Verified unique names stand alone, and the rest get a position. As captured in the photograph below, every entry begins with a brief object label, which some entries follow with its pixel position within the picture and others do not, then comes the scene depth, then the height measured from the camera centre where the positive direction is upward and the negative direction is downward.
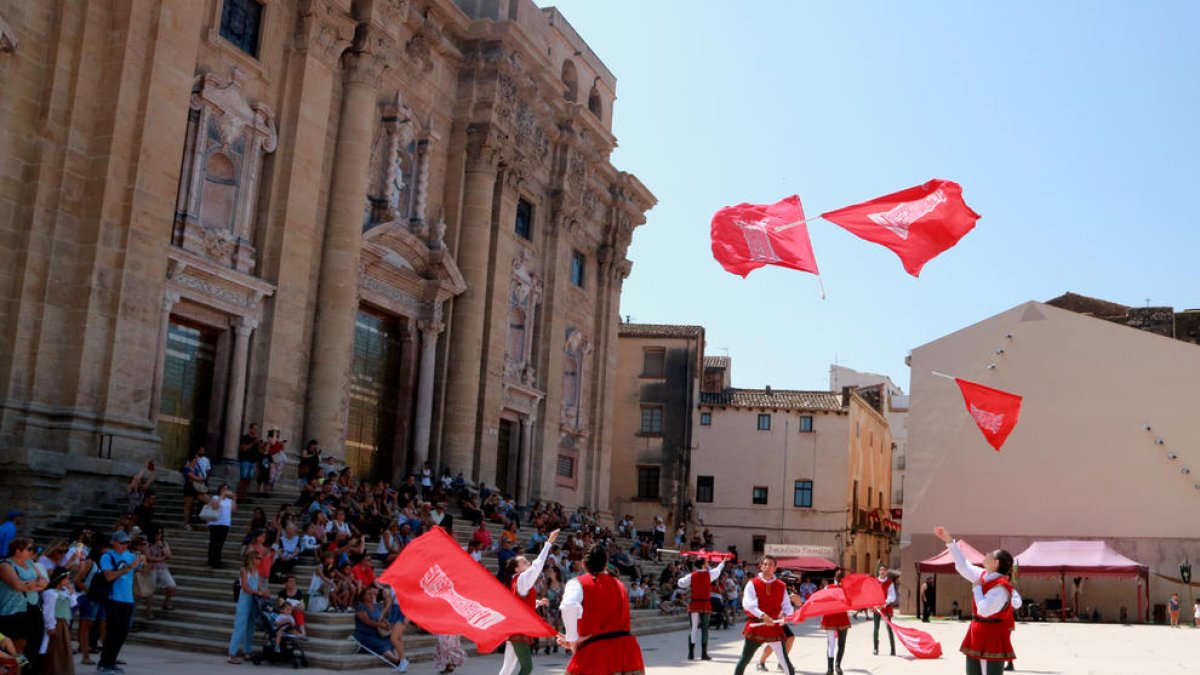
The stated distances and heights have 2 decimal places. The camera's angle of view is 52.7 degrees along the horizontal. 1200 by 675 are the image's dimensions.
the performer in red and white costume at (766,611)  14.14 -0.96
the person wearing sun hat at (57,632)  12.43 -1.54
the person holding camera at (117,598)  14.16 -1.32
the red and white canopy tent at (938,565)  42.44 -0.84
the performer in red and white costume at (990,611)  12.04 -0.66
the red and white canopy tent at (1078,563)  41.47 -0.41
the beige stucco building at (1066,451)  44.88 +3.73
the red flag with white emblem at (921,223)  16.11 +4.19
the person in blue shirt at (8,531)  16.78 -0.72
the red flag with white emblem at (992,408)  18.95 +2.14
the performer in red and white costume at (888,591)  23.53 -1.04
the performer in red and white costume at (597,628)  9.23 -0.83
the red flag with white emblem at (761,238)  17.42 +4.19
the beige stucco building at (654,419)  56.31 +4.84
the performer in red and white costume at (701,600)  21.14 -1.30
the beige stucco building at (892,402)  77.88 +9.09
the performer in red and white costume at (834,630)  18.19 -1.44
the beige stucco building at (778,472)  61.41 +2.92
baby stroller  16.14 -1.95
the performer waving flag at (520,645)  11.76 -1.37
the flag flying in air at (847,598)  16.00 -0.87
